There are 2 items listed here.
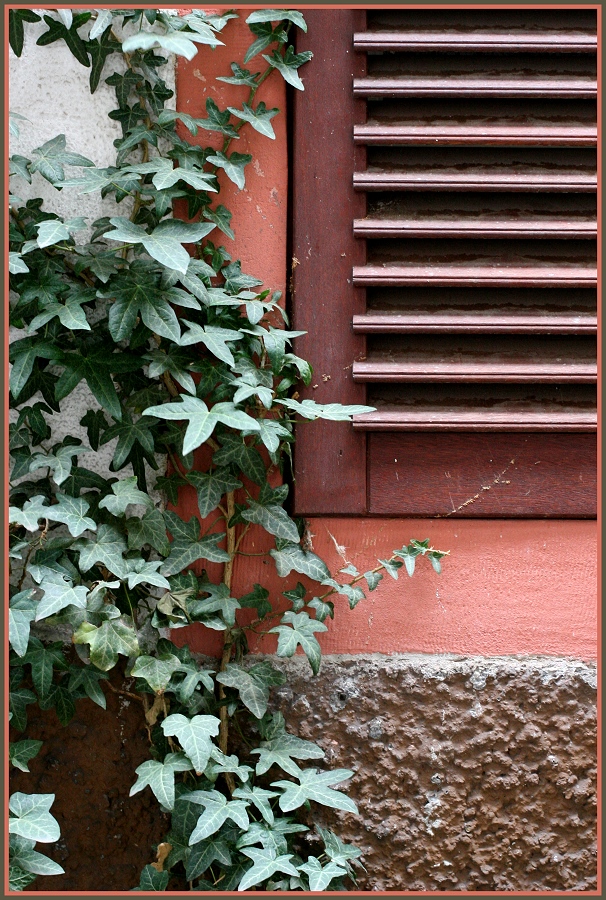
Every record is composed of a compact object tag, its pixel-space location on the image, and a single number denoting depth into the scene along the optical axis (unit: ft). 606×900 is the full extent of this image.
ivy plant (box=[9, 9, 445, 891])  8.03
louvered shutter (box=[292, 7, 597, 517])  8.26
